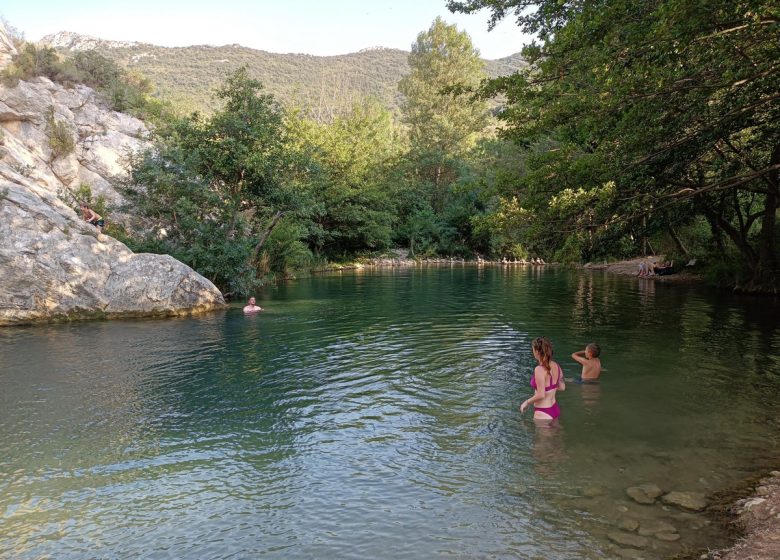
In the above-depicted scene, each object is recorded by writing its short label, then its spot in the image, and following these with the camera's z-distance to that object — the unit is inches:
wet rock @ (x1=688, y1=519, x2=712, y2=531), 222.4
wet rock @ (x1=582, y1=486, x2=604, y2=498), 253.3
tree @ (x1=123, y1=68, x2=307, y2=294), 960.9
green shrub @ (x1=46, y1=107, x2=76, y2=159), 1432.1
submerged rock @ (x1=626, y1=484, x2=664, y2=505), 246.8
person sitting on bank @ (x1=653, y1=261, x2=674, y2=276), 1411.2
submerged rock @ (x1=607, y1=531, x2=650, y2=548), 212.5
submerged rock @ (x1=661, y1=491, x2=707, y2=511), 240.1
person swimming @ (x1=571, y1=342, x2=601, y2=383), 435.2
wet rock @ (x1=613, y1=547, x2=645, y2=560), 203.9
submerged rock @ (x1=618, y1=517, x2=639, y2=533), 223.9
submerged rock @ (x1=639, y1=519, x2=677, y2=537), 220.5
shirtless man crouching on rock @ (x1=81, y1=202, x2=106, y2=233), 921.5
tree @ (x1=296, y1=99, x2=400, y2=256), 1953.6
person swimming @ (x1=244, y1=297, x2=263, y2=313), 831.1
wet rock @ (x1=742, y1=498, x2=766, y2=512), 230.7
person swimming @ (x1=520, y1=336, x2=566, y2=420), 345.4
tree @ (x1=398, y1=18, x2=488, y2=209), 3211.1
